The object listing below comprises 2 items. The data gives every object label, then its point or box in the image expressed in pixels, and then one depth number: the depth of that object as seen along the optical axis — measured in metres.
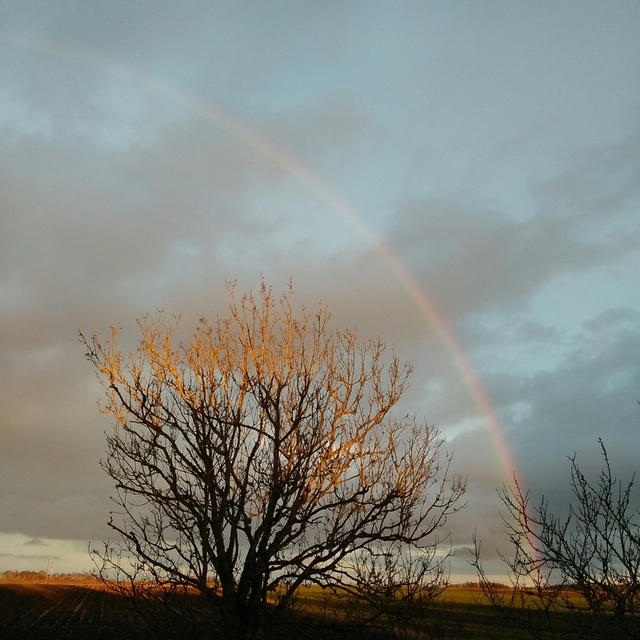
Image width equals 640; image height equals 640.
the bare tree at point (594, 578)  8.53
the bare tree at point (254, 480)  9.23
